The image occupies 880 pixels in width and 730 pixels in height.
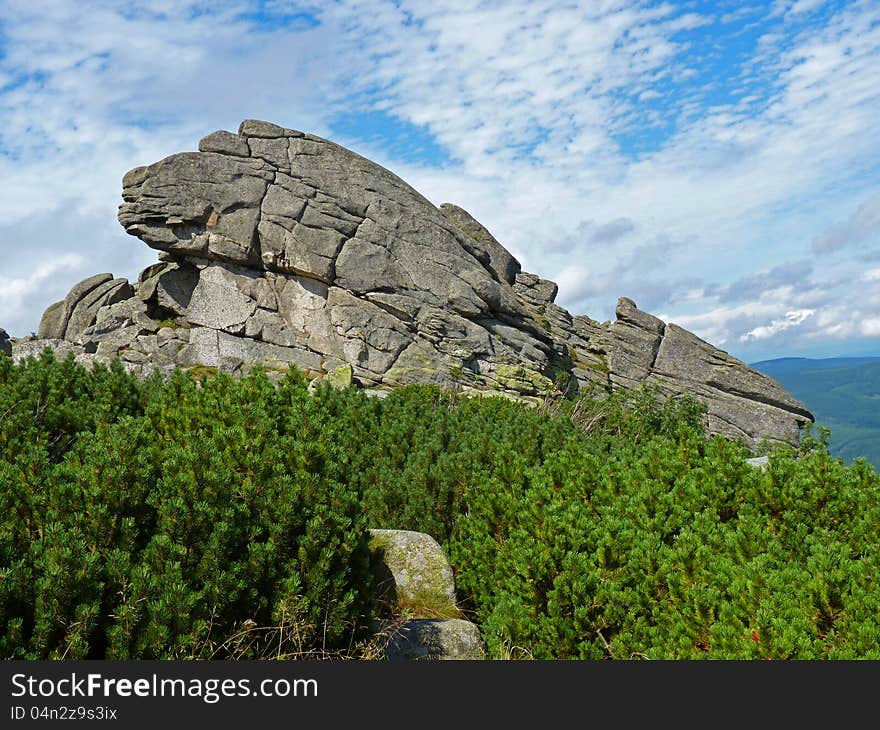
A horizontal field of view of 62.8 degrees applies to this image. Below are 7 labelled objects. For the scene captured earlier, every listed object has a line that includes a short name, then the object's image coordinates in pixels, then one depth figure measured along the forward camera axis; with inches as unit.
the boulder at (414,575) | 307.0
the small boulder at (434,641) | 261.0
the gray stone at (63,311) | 1719.4
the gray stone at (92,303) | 1679.4
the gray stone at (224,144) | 1615.4
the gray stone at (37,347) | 1521.9
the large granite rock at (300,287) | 1530.5
